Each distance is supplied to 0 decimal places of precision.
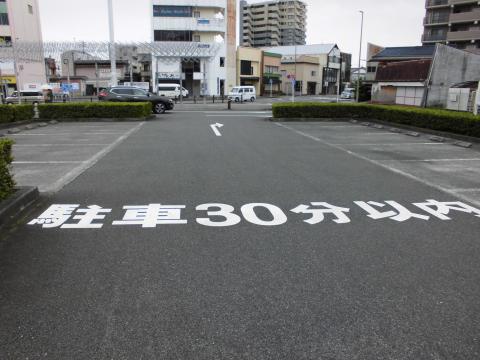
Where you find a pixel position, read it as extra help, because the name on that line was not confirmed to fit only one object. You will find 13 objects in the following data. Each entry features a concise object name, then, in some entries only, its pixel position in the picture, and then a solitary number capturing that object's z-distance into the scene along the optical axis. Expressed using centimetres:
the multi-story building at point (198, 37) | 5075
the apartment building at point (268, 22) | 11406
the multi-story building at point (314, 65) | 7524
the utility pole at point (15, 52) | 3177
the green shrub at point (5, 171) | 551
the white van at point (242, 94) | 4341
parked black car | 2433
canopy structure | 3081
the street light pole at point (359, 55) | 4383
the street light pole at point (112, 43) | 2411
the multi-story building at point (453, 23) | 5069
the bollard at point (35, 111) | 1934
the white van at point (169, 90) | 4494
